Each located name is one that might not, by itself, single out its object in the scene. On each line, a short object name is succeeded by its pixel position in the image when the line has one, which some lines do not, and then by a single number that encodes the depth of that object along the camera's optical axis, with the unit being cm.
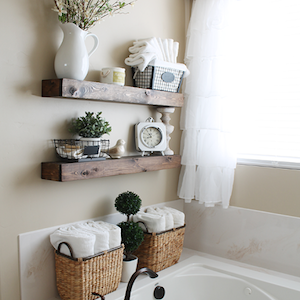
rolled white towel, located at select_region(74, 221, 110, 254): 158
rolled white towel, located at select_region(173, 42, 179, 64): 211
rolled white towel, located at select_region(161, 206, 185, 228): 205
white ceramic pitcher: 154
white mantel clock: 204
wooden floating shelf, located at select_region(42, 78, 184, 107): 152
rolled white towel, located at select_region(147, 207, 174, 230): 199
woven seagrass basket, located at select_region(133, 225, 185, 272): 190
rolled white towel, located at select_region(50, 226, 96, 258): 151
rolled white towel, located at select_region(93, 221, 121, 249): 165
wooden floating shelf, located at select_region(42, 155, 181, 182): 153
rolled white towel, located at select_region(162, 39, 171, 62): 206
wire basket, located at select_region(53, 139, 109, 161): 158
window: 198
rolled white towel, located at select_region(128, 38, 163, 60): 192
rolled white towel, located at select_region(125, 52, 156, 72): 188
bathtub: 183
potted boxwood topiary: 178
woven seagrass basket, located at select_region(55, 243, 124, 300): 152
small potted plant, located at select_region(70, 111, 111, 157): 166
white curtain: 214
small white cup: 176
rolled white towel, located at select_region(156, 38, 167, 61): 204
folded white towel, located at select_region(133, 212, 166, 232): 190
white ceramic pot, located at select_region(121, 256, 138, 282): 178
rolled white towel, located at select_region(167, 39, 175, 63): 209
